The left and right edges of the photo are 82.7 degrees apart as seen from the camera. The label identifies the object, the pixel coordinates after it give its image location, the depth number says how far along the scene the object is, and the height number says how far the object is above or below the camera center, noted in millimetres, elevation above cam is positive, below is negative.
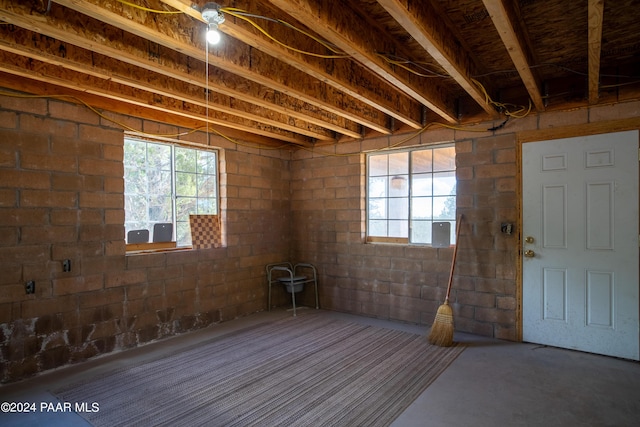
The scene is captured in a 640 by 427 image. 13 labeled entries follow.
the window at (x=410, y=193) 4305 +264
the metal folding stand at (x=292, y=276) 4906 -872
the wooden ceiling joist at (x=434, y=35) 1932 +1083
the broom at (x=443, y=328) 3627 -1148
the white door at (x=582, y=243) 3250 -288
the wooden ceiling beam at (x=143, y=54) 1998 +1070
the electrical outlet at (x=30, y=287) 2979 -580
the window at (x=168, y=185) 3799 +349
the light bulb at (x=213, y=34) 1916 +974
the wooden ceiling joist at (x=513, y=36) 1899 +1072
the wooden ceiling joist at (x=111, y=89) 2594 +1059
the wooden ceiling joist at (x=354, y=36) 1935 +1084
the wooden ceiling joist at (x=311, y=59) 2090 +1093
